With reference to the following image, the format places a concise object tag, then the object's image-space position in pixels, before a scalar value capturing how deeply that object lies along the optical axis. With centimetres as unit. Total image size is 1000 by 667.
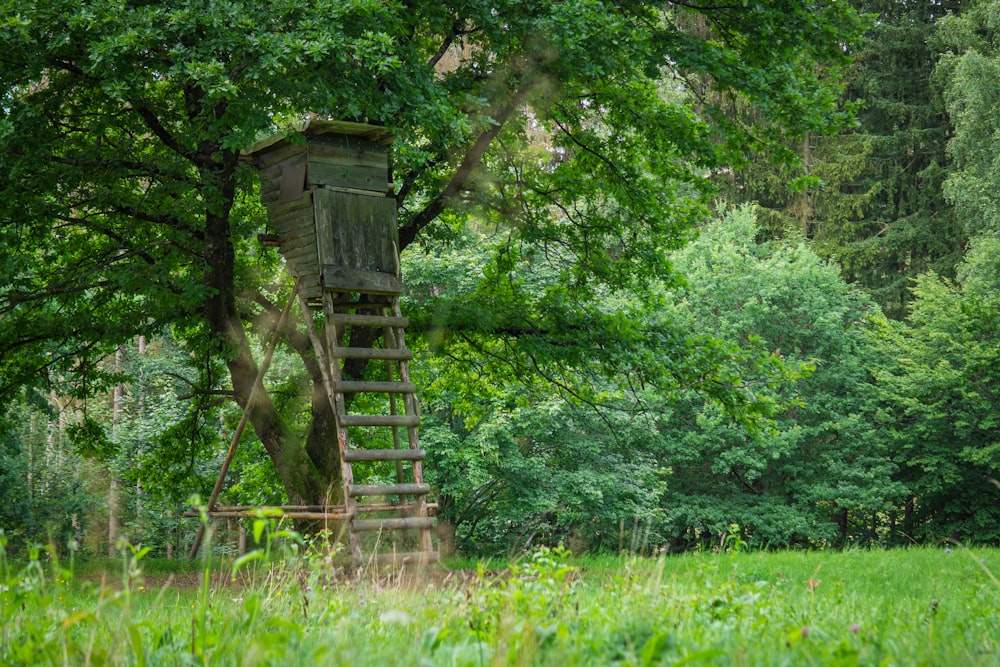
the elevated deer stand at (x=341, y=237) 1805
